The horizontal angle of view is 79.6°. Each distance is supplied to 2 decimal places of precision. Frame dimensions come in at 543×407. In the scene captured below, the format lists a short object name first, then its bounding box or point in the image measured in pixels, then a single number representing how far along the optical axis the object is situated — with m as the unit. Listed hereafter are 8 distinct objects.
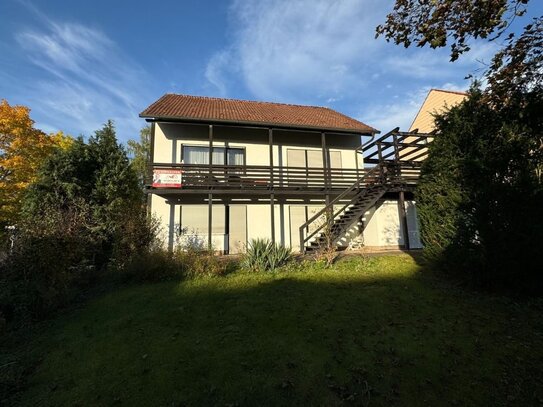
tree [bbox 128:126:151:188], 31.10
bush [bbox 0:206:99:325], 7.31
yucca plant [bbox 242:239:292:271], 9.86
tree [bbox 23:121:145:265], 12.51
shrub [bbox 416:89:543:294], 6.75
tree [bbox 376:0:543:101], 4.89
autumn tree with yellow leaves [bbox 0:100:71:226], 19.31
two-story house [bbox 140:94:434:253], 14.48
